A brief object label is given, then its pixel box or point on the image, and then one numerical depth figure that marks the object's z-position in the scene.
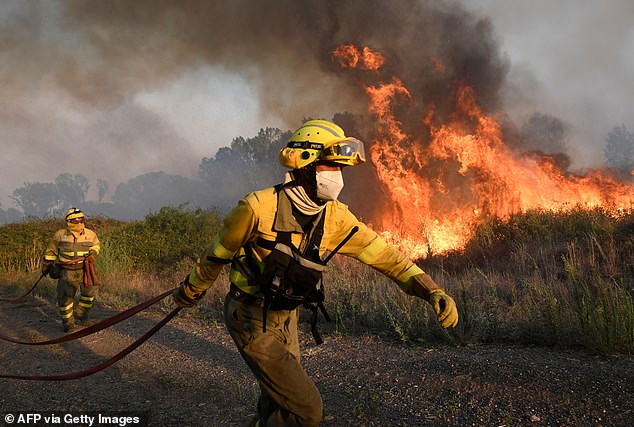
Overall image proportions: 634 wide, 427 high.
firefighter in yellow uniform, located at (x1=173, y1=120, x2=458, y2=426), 2.40
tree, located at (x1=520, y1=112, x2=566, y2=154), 16.69
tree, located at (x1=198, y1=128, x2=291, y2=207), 48.07
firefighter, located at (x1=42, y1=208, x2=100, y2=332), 7.46
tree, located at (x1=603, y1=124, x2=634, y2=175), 15.39
